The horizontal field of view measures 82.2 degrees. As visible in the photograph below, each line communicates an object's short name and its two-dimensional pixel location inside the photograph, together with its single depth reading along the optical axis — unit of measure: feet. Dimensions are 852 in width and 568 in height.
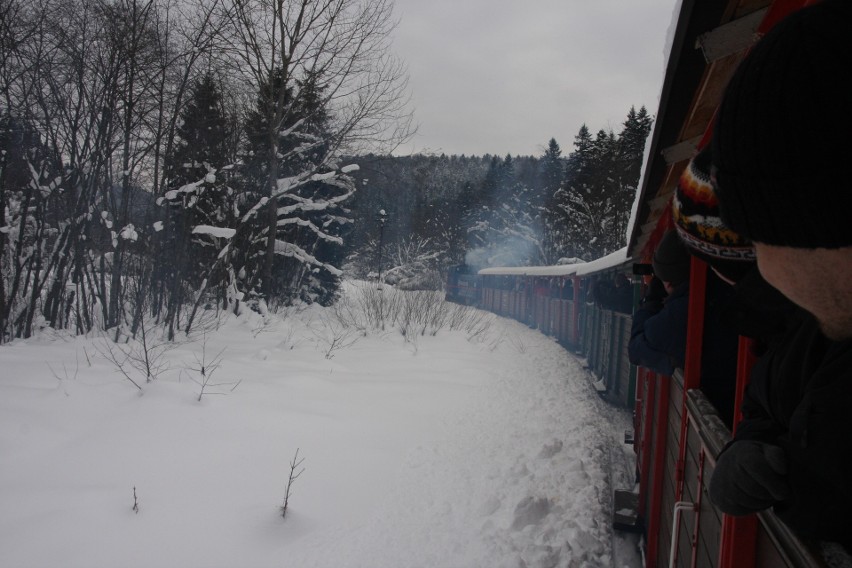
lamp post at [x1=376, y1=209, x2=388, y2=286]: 108.77
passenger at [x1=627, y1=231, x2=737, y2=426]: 7.69
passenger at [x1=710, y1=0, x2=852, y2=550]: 1.97
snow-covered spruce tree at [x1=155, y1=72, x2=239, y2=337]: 30.60
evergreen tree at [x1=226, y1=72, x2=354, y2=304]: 42.39
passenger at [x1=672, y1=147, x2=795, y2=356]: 3.88
